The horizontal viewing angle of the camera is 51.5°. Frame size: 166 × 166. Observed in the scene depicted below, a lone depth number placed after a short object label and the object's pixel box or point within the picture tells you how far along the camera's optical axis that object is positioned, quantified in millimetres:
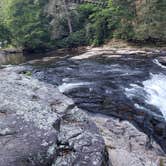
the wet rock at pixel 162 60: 8679
